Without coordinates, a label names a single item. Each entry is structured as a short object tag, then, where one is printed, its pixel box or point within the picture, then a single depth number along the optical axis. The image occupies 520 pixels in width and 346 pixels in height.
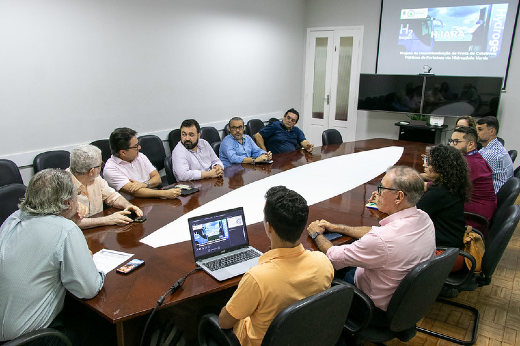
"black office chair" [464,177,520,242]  2.71
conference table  1.60
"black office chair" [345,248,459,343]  1.72
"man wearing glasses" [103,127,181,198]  2.83
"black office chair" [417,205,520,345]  2.19
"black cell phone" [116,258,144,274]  1.80
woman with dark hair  2.31
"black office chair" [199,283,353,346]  1.30
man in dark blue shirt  4.94
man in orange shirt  1.38
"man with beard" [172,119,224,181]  3.36
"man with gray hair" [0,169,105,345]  1.55
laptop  1.85
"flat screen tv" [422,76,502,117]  5.77
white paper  1.84
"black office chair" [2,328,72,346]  1.42
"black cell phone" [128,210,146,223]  2.39
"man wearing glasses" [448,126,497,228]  2.92
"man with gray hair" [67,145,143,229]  2.33
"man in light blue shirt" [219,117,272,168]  4.05
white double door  7.27
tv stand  6.17
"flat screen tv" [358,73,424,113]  6.34
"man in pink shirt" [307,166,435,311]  1.80
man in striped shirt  3.52
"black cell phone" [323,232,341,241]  2.20
